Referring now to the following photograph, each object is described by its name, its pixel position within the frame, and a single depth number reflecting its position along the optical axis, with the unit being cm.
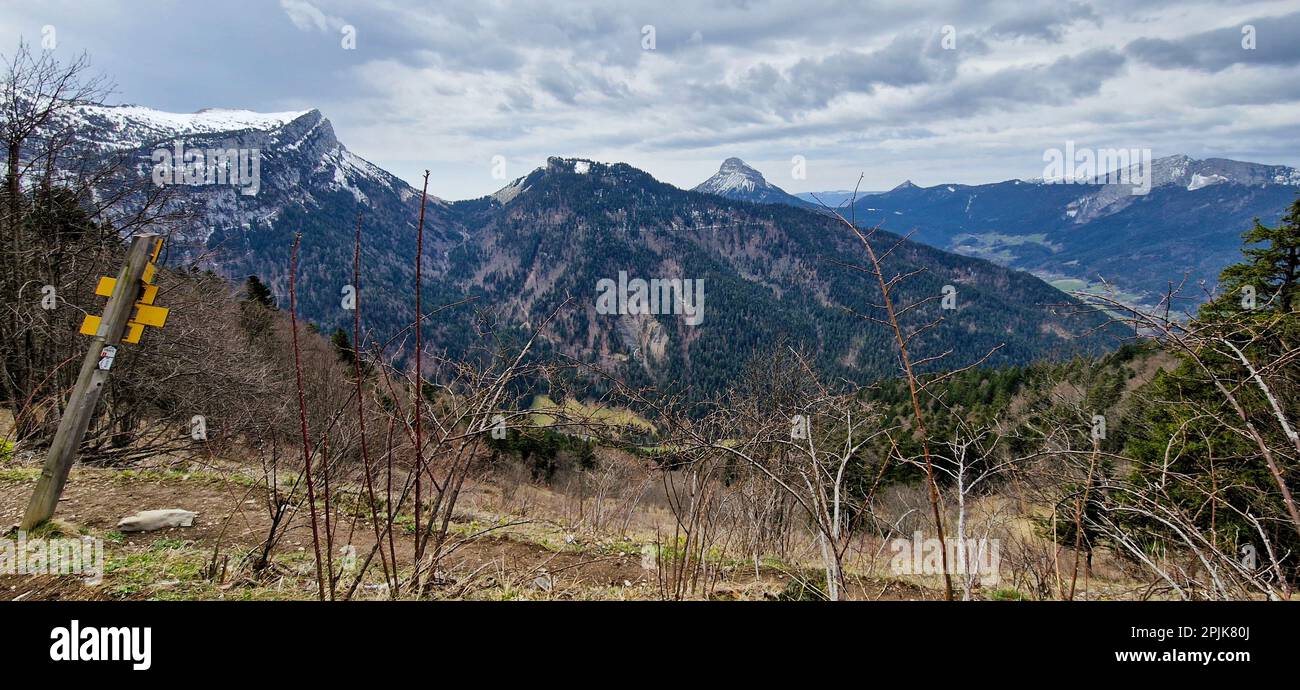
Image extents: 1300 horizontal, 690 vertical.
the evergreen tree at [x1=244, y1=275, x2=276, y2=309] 3150
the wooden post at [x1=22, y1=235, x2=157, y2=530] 476
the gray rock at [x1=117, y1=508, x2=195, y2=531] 583
